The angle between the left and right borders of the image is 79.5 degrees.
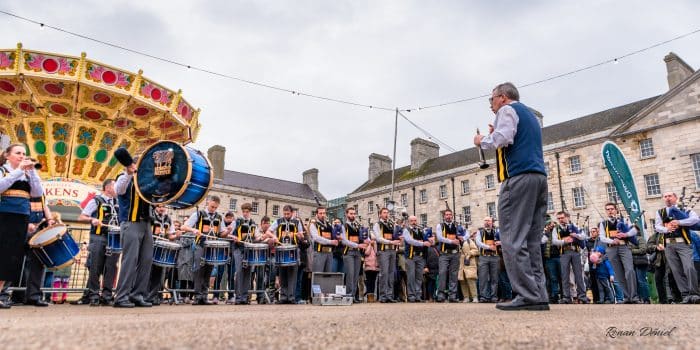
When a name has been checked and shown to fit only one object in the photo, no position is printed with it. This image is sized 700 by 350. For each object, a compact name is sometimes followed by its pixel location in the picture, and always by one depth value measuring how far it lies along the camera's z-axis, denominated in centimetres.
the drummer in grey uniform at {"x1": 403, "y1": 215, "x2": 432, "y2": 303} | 1062
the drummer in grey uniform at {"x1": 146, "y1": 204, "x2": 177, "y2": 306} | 703
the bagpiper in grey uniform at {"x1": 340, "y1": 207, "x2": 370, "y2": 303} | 952
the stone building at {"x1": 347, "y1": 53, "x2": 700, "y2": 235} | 2614
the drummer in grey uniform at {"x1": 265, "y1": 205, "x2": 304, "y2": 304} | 865
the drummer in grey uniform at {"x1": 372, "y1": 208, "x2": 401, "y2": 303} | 1008
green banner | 1412
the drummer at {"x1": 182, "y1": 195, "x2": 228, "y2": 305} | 805
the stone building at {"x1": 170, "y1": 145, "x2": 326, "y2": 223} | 4317
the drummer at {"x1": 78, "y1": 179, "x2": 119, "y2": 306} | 648
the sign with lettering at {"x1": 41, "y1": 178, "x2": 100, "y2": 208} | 1049
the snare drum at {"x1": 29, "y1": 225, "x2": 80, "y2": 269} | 605
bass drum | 514
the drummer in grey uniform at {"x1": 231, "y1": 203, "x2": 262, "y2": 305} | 833
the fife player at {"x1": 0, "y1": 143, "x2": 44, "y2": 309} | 500
